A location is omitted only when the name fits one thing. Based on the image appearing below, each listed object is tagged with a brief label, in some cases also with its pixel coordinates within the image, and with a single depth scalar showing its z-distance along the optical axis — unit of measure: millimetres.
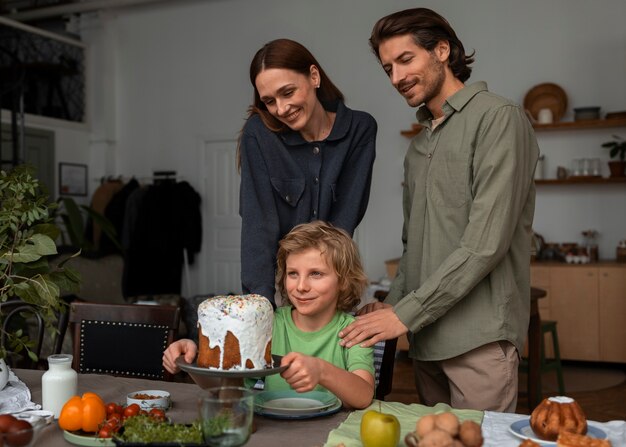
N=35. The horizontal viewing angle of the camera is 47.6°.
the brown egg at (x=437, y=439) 1079
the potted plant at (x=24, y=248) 1550
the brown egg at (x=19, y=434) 1141
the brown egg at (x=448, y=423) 1119
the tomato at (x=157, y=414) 1307
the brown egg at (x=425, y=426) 1117
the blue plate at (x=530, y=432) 1252
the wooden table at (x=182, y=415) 1342
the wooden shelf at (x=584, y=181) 5508
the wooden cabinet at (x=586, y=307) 5195
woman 1902
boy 1749
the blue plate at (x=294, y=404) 1468
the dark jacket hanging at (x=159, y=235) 6766
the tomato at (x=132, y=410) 1371
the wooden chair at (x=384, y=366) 1935
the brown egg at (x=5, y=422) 1181
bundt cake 1236
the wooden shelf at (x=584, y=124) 5504
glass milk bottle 1520
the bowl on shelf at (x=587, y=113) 5598
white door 7211
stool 4277
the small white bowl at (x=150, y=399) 1530
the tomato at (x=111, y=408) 1388
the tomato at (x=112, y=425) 1288
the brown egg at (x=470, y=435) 1114
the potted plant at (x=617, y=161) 5492
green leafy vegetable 1186
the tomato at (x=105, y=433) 1273
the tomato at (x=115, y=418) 1322
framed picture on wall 7363
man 1644
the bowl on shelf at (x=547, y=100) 5789
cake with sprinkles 1464
